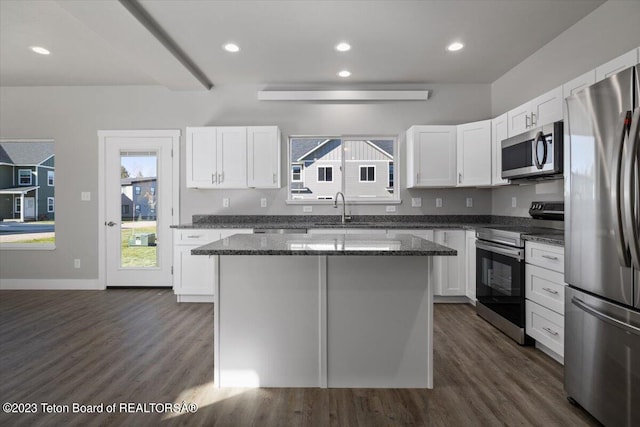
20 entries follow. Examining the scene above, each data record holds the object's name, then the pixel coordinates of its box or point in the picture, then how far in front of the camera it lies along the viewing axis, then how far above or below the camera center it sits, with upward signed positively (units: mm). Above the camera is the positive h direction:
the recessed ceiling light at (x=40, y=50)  3666 +1752
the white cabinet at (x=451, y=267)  3912 -618
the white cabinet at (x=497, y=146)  3615 +725
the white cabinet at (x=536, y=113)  2760 +876
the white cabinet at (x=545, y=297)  2371 -613
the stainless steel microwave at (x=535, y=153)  2686 +505
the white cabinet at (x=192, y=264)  4012 -595
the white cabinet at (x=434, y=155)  4211 +704
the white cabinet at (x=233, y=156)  4258 +699
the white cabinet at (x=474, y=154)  3900 +685
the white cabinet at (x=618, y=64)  2014 +914
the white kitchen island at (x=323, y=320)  2096 -654
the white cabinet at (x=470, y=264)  3721 -564
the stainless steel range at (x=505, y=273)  2786 -531
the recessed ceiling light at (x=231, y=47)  3469 +1681
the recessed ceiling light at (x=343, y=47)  3428 +1672
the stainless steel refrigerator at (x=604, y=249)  1508 -178
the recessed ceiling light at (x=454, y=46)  3463 +1688
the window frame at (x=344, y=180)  4594 +449
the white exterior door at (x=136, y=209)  4648 +51
